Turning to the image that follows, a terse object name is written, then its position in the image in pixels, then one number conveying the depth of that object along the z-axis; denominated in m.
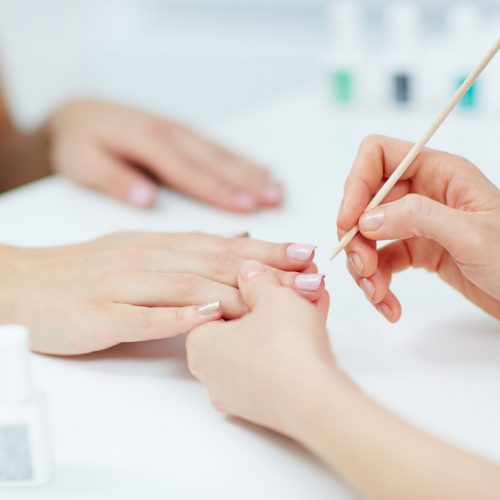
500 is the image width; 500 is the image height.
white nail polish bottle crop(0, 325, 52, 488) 0.81
